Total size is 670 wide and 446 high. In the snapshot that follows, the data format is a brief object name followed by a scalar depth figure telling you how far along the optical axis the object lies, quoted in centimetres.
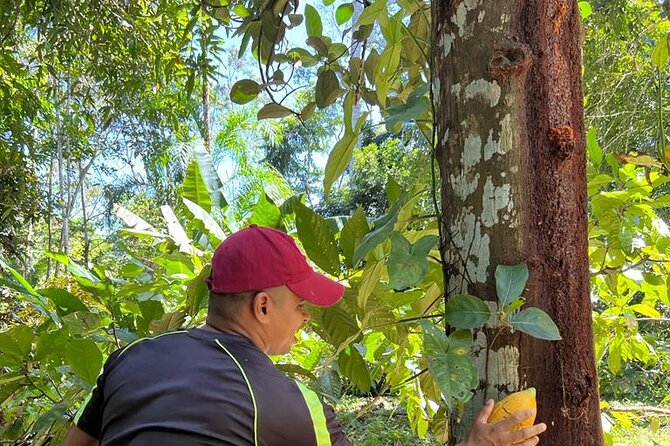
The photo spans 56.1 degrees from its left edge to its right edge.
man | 83
